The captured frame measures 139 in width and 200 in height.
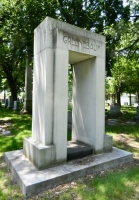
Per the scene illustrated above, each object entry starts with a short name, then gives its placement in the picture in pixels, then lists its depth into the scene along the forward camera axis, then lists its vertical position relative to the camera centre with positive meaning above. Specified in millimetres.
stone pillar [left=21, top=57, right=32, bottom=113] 14883 +1027
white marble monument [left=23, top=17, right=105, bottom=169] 3799 +322
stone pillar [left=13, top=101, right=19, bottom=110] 18591 -425
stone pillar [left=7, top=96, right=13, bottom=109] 20797 -232
